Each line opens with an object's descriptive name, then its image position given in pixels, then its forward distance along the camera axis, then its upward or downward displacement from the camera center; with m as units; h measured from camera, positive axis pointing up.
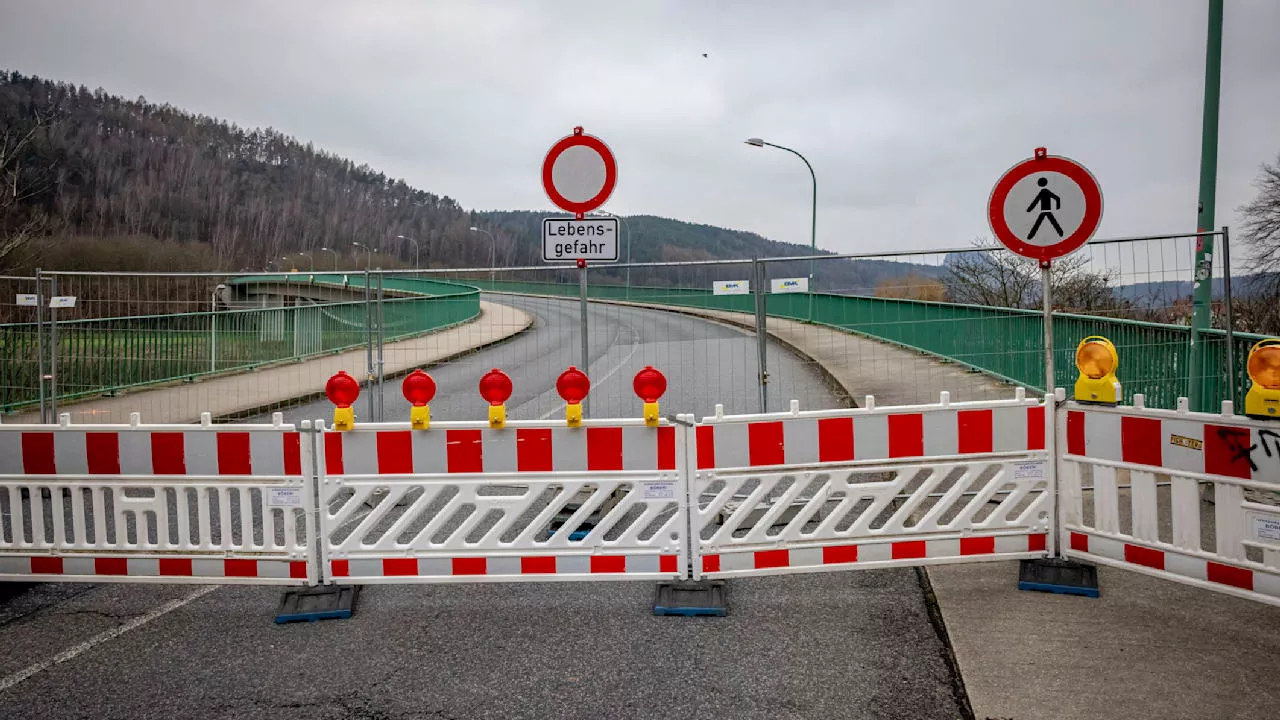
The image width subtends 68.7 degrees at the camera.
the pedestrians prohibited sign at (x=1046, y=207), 5.92 +0.63
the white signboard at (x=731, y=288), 8.80 +0.21
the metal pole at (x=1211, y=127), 9.28 +1.74
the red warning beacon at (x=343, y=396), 5.36 -0.46
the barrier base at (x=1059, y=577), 5.34 -1.58
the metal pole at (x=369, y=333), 10.12 -0.19
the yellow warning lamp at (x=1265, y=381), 4.74 -0.41
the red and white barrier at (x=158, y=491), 5.41 -1.01
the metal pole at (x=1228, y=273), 7.30 +0.23
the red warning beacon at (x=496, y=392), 5.37 -0.45
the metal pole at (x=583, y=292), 7.11 +0.15
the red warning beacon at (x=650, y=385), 5.42 -0.43
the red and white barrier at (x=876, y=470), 5.42 -0.99
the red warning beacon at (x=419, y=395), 5.36 -0.46
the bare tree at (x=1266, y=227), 41.62 +3.44
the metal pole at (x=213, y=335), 13.35 -0.25
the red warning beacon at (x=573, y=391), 5.37 -0.46
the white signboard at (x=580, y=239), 7.27 +0.57
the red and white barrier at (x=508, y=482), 5.40 -0.98
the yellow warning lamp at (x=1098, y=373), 5.45 -0.40
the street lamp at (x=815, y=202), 32.75 +3.91
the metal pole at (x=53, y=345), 10.42 -0.28
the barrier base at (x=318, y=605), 5.19 -1.62
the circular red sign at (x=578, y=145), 7.25 +1.14
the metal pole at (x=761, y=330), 8.65 -0.20
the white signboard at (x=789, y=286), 8.73 +0.22
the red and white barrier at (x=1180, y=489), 4.76 -1.03
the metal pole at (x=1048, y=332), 5.95 -0.18
